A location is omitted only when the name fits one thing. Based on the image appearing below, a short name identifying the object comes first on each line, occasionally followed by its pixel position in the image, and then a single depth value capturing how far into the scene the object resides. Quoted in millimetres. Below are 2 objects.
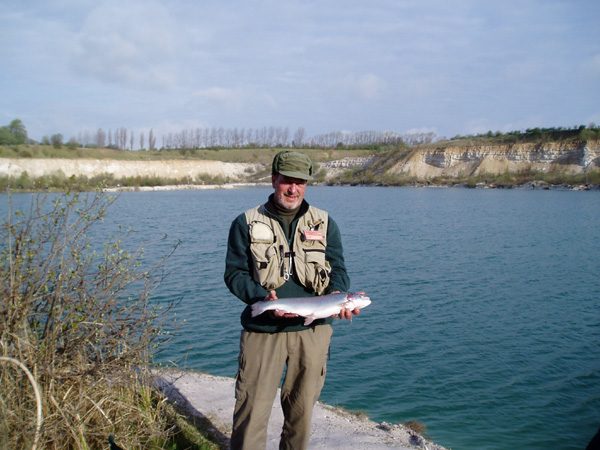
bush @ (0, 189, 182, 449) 3979
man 3779
